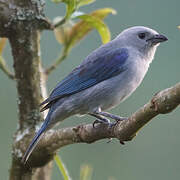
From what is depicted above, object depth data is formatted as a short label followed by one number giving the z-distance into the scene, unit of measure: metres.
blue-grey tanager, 8.16
